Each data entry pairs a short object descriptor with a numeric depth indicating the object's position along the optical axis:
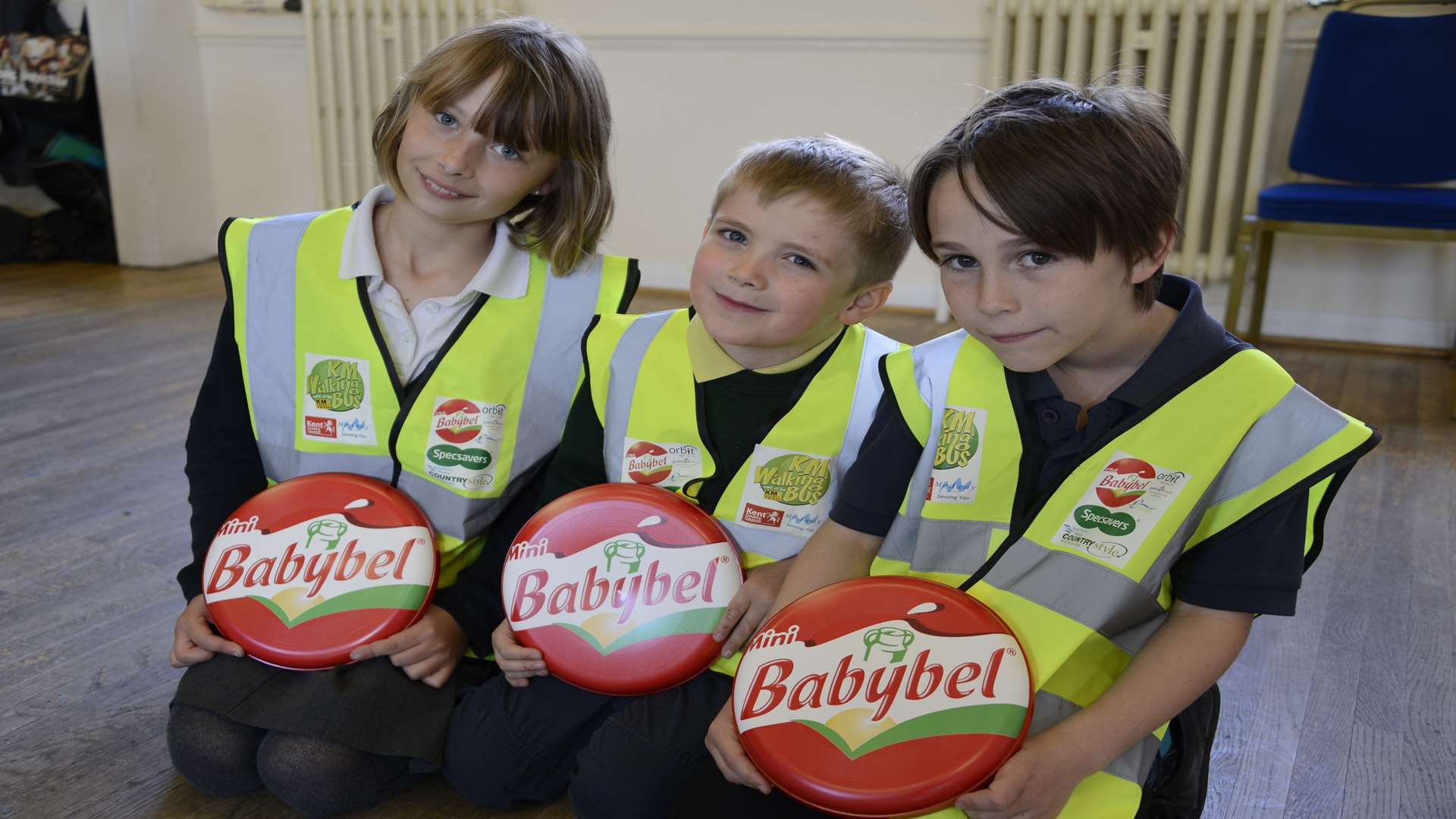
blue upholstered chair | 3.42
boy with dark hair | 1.10
